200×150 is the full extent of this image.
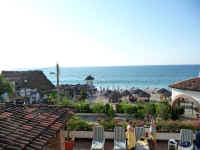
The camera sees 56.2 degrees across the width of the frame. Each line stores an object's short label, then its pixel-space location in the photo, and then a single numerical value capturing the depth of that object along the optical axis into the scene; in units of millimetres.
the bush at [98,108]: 14511
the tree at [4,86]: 20177
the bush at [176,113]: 12664
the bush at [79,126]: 9500
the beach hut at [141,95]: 25391
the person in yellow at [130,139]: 7400
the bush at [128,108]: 14568
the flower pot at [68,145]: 7875
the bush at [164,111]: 12352
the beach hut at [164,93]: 25578
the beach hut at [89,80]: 18906
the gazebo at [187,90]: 13730
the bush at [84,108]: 14994
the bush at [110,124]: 9453
